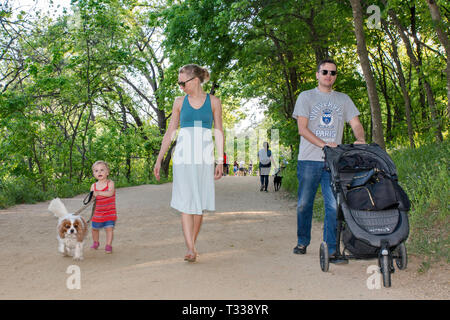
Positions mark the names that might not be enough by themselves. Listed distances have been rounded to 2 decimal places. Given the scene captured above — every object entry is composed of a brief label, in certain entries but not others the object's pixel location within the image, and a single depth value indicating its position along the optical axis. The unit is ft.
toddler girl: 19.11
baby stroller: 13.38
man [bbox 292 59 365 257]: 16.80
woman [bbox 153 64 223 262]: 16.76
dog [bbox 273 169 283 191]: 53.25
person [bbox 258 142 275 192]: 53.21
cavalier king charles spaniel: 17.80
